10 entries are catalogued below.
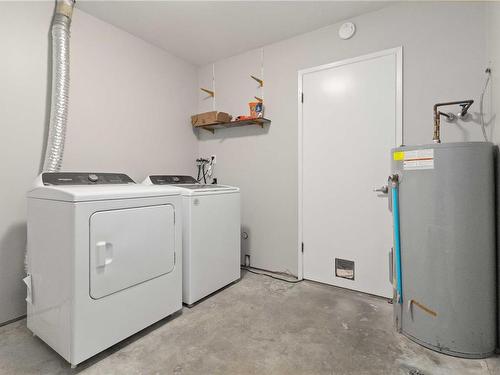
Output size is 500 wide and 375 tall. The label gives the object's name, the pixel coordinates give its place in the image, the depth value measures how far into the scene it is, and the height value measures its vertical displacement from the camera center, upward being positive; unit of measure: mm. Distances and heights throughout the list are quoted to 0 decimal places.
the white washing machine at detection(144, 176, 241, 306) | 2090 -427
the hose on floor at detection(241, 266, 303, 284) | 2611 -922
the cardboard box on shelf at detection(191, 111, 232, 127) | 2887 +792
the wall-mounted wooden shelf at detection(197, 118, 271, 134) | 2768 +721
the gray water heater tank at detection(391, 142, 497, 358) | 1473 -335
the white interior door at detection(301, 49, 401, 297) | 2209 +191
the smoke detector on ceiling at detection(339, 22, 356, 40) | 2327 +1415
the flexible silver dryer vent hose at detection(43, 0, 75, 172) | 1884 +742
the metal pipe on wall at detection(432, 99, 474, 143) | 1752 +541
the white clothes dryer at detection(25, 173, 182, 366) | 1386 -437
